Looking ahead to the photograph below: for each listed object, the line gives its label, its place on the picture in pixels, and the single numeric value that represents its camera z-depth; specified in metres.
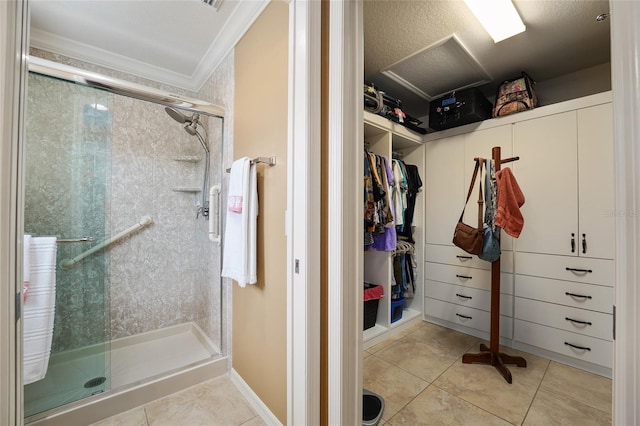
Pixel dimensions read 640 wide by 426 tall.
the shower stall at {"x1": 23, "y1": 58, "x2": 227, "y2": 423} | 1.52
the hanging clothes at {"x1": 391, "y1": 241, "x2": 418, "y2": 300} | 2.58
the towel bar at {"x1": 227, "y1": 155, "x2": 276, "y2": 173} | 1.38
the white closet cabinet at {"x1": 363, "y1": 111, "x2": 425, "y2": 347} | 2.30
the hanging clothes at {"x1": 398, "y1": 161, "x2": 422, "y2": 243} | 2.73
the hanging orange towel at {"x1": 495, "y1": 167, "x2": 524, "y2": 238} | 1.82
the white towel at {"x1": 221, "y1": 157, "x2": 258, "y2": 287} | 1.44
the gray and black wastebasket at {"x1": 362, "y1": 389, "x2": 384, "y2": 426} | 1.41
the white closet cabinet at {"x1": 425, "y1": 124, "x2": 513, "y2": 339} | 2.31
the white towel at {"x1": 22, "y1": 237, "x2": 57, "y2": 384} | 1.32
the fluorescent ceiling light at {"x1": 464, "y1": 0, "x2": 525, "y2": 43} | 1.53
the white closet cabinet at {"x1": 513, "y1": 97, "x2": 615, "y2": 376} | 1.83
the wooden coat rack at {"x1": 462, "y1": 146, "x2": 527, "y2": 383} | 1.94
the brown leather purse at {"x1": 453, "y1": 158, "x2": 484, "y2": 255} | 1.93
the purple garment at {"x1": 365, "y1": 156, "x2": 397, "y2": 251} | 2.23
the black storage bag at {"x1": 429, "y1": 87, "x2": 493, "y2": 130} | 2.33
